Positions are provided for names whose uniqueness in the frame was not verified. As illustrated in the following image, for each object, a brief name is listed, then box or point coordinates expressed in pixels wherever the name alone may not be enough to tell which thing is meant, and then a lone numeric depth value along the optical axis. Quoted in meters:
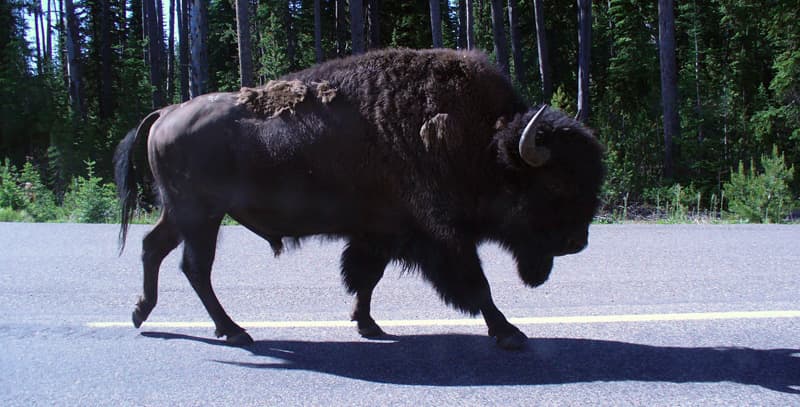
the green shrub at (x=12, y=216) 11.14
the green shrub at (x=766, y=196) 10.54
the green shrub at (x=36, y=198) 11.62
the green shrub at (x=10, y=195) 12.64
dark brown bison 3.84
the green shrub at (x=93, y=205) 10.96
